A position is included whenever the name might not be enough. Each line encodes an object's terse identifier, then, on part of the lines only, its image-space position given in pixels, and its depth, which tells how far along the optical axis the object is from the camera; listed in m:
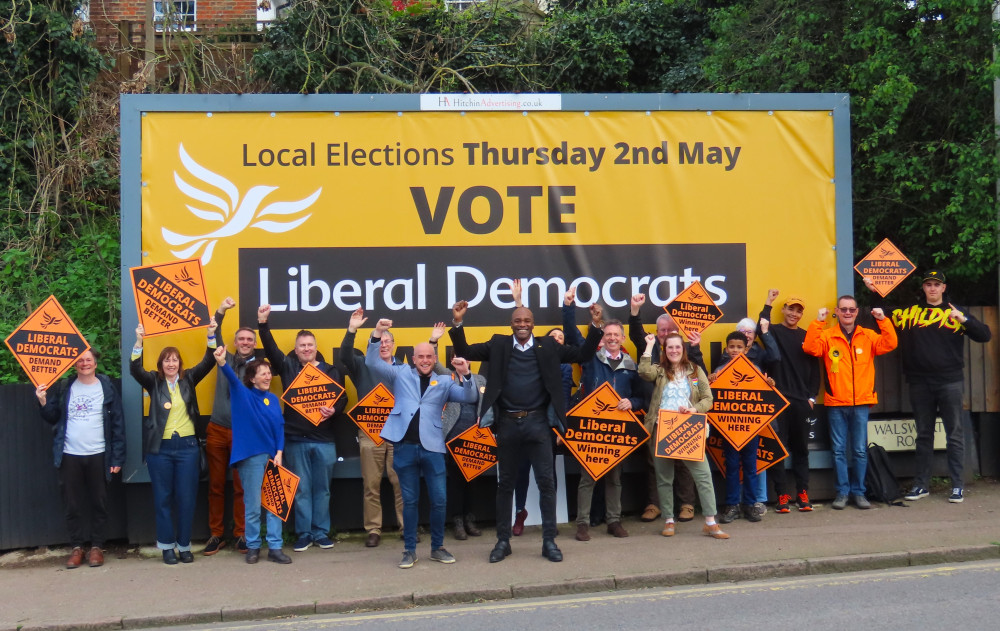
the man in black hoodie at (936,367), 9.54
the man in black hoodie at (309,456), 8.73
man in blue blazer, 7.81
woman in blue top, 8.24
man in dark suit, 7.80
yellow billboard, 9.22
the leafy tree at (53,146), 12.73
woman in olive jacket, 8.57
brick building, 15.47
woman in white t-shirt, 8.34
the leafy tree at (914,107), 10.50
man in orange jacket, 9.42
